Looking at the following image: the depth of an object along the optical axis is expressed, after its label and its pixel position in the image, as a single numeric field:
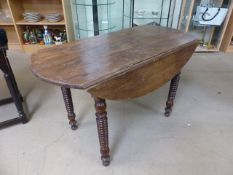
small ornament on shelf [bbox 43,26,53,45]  2.92
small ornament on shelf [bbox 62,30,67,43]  2.97
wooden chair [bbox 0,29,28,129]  1.35
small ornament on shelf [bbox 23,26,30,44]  2.96
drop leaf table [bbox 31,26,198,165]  0.97
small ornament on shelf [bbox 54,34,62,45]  2.92
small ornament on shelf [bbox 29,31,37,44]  2.96
